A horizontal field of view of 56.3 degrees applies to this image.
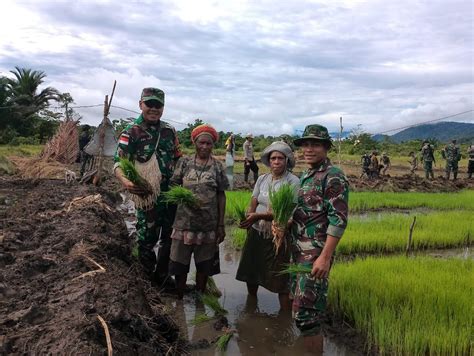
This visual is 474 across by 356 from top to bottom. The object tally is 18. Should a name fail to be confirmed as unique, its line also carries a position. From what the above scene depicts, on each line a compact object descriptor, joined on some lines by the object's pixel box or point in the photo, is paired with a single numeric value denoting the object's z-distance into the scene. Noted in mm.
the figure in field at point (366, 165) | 19077
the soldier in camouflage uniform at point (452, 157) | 19377
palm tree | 27484
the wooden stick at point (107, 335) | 2128
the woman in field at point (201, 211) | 4012
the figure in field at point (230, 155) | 12953
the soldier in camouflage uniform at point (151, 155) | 4141
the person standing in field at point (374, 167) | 18641
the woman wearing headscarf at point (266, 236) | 3844
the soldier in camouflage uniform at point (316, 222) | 2875
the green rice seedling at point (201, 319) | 3678
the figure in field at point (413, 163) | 20919
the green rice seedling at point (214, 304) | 3918
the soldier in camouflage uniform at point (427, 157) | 19266
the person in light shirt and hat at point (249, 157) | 13623
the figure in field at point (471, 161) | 19875
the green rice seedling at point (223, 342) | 3338
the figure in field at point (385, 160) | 21031
